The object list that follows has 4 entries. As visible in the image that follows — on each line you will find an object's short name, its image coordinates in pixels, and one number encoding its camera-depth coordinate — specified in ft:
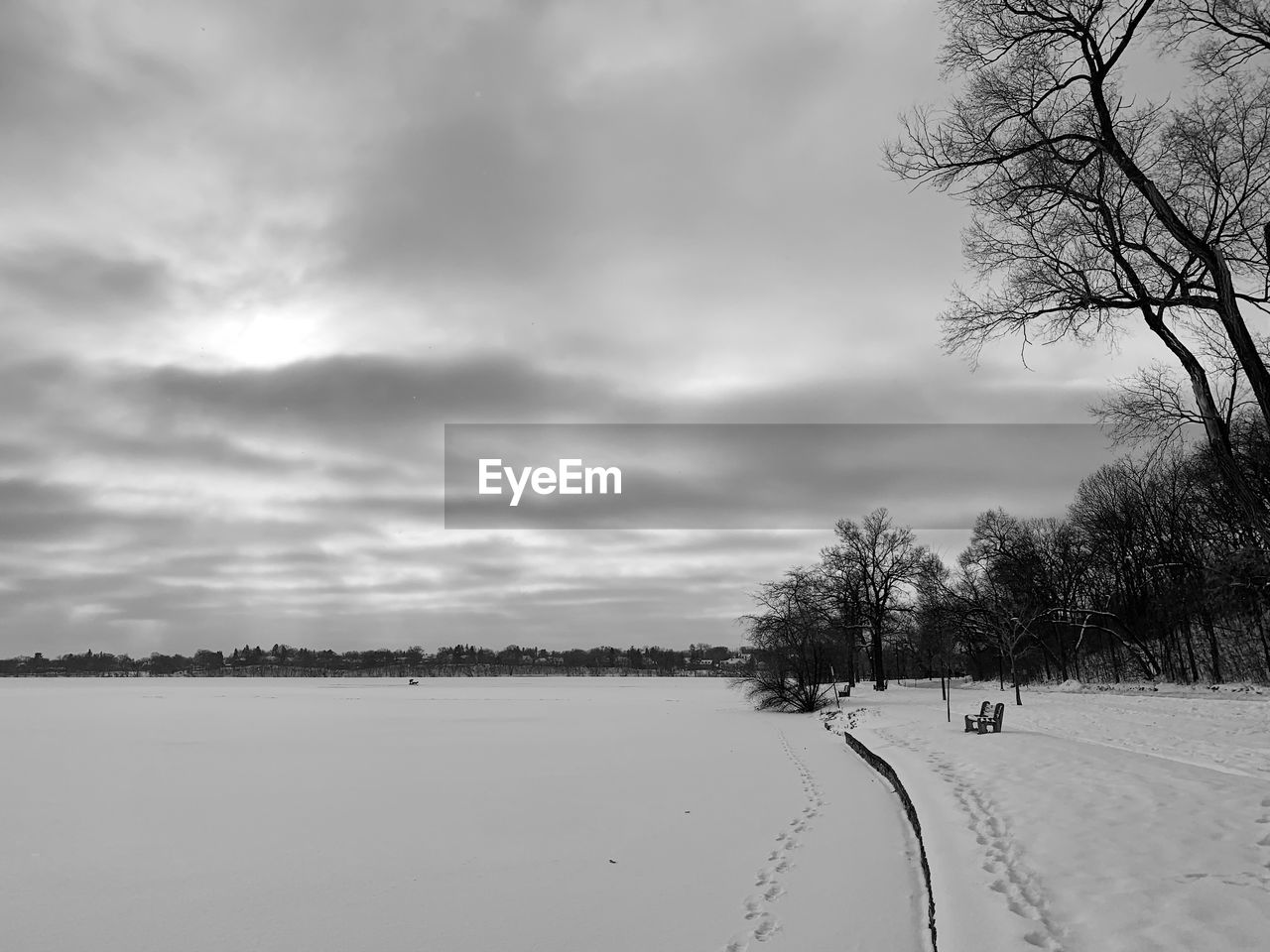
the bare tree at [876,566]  159.22
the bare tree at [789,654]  117.70
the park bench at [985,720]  57.16
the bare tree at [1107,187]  33.35
